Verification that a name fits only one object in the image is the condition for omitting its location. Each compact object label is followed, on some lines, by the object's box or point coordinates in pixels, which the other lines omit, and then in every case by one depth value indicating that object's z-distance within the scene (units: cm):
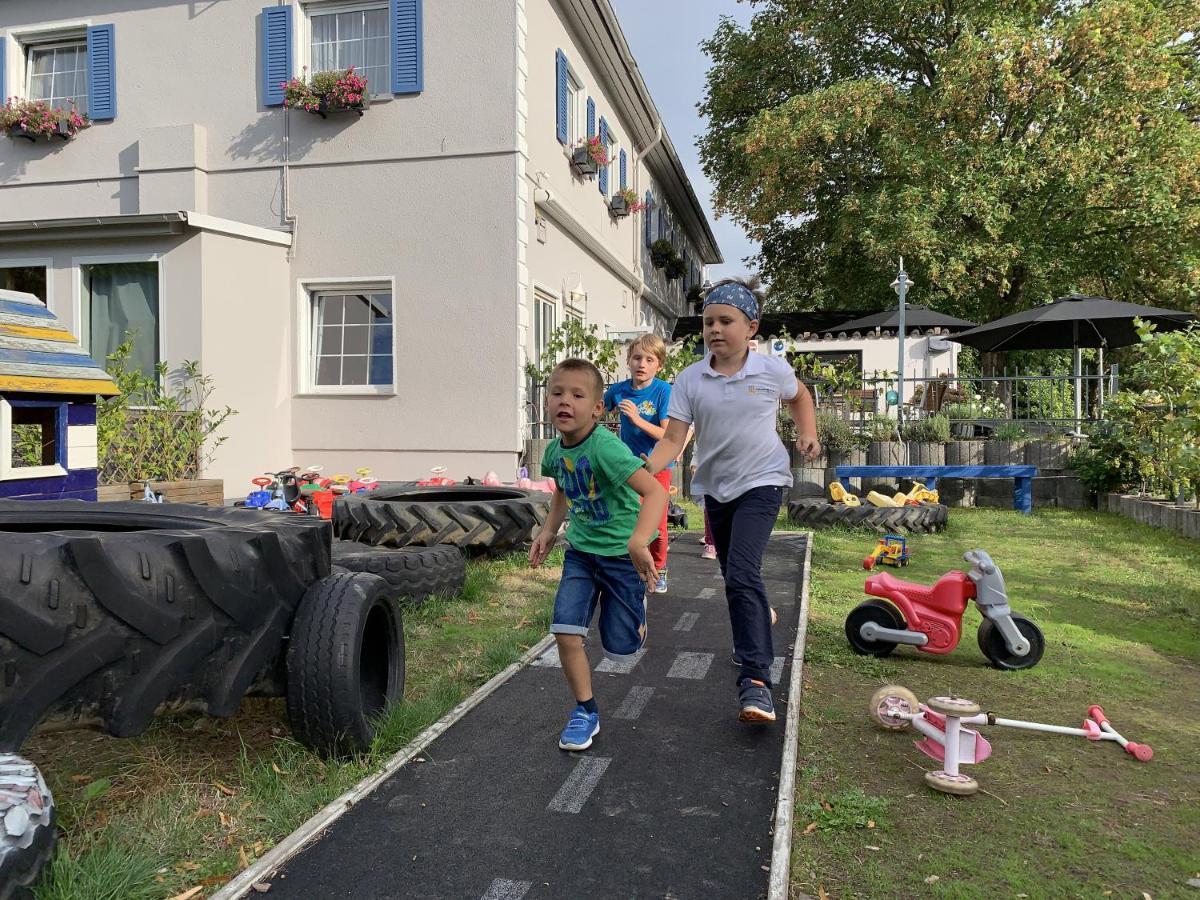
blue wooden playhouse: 392
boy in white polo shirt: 331
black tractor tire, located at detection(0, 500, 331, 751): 193
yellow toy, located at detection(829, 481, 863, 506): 861
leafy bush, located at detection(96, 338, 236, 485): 718
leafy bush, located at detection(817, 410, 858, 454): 1057
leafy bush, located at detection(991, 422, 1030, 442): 1100
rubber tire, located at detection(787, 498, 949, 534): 804
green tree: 1727
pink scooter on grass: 263
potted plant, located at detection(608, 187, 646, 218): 1538
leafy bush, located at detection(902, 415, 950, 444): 1064
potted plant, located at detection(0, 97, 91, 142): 1093
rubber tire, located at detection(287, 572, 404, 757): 264
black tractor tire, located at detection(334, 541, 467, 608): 467
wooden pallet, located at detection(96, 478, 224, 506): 647
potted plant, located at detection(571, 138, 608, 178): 1253
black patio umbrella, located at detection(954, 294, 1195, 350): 1157
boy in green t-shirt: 300
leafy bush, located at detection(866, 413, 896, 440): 1074
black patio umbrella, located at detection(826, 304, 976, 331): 1684
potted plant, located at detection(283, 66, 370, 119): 984
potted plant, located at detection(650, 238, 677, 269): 1983
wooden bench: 980
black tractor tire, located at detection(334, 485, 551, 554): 570
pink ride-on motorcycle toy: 380
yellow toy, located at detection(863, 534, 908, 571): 627
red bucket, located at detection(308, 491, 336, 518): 677
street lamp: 1393
